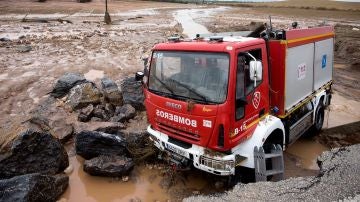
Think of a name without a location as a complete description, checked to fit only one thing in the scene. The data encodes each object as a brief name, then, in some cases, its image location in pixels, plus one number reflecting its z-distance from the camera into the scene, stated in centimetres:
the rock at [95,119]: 834
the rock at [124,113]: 833
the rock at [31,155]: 580
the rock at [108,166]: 632
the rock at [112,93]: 914
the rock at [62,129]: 755
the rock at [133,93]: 902
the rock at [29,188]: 494
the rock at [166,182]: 632
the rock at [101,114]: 848
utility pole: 2901
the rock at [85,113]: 834
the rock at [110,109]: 872
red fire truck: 521
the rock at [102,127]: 728
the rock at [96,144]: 658
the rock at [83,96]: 896
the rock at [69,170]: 658
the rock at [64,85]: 1007
